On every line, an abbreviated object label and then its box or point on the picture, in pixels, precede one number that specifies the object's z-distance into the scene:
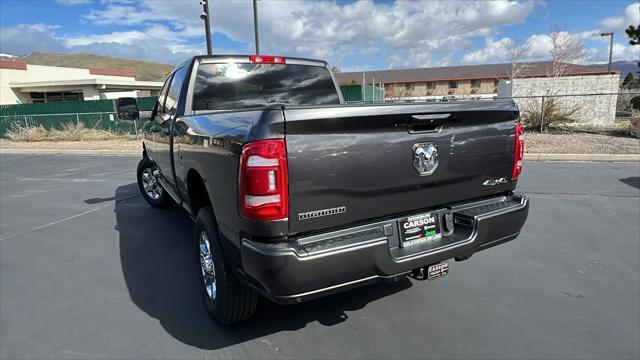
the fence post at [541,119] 13.45
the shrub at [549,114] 13.76
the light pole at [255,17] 17.36
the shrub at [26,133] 20.11
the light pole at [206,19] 13.85
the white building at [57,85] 31.34
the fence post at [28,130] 20.08
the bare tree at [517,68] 29.80
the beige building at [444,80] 64.20
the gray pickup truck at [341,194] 2.13
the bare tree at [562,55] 27.86
